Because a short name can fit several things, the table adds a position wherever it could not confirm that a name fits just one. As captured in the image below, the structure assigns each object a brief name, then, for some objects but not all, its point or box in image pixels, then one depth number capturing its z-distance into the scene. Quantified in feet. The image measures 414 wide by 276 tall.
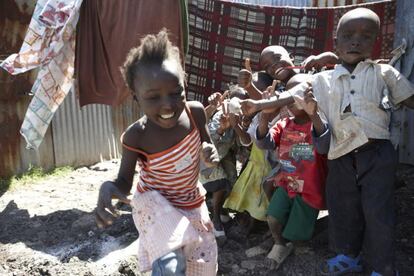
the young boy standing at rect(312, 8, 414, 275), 7.77
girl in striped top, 6.49
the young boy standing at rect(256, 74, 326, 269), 9.37
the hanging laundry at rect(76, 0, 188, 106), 11.57
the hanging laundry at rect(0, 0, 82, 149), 11.65
